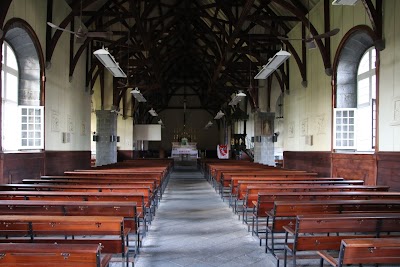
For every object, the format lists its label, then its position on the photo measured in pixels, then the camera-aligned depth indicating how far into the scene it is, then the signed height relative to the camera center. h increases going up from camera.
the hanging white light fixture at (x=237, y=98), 14.39 +1.52
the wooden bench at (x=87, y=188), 6.34 -0.91
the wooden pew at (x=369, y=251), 2.68 -0.80
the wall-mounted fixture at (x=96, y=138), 20.02 -0.15
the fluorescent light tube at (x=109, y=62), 9.02 +1.85
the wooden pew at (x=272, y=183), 7.20 -0.94
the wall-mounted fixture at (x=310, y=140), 12.90 -0.11
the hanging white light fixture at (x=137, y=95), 14.25 +1.56
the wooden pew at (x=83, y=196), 5.52 -0.89
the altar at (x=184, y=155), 27.05 -1.37
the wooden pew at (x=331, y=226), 3.73 -0.89
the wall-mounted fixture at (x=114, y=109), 19.89 +1.35
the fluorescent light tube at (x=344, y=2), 6.31 +2.21
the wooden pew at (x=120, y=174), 9.52 -1.00
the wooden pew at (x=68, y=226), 3.67 -0.87
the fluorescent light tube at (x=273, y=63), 9.15 +1.86
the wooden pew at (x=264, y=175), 9.70 -0.99
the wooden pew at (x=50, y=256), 2.37 -0.75
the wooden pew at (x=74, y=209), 4.68 -0.92
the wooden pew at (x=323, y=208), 4.74 -0.90
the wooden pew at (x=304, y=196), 5.60 -0.90
